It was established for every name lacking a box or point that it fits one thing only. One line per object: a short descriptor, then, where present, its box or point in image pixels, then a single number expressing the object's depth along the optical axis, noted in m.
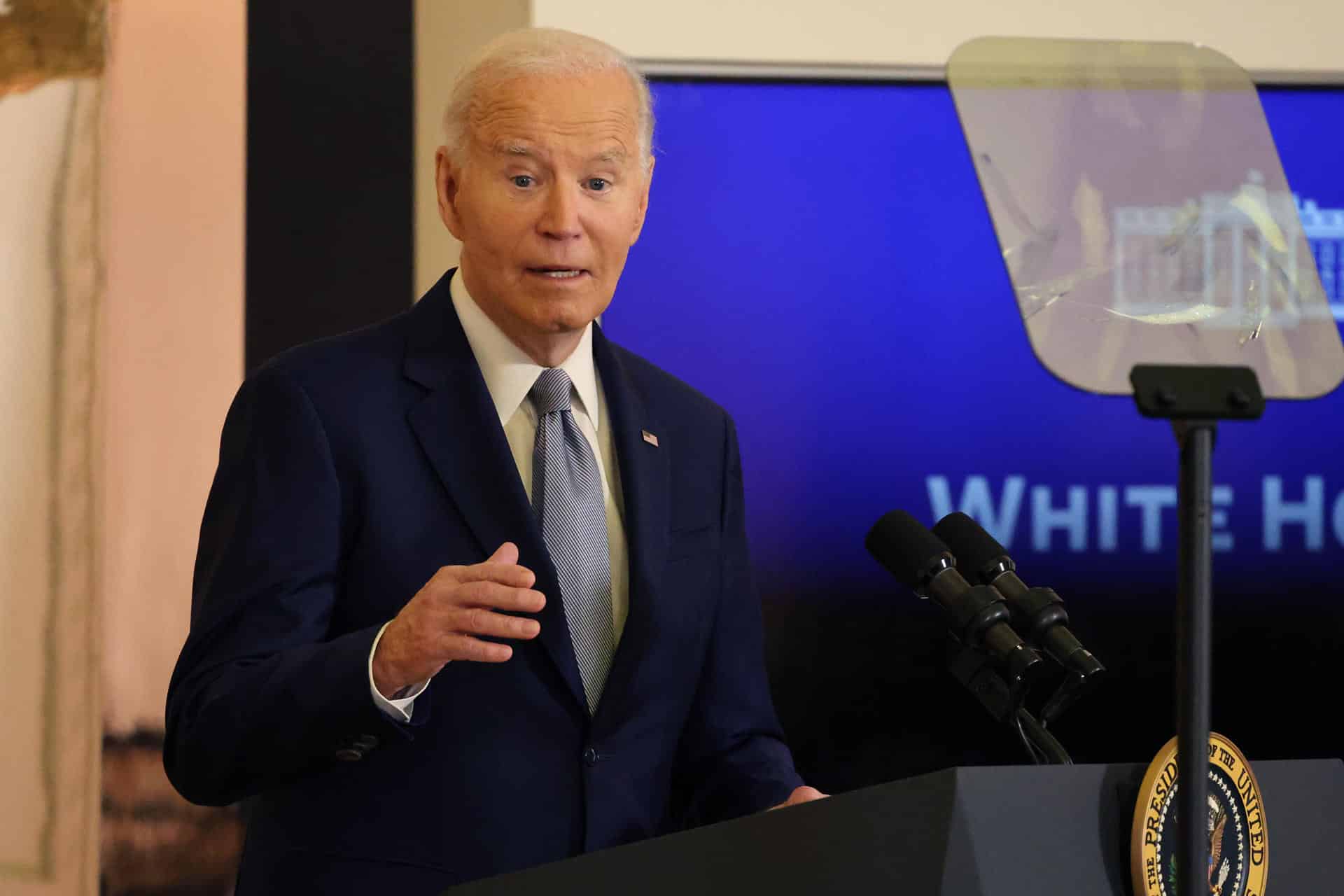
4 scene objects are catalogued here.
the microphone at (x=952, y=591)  5.65
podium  5.49
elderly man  5.92
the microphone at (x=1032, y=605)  5.65
